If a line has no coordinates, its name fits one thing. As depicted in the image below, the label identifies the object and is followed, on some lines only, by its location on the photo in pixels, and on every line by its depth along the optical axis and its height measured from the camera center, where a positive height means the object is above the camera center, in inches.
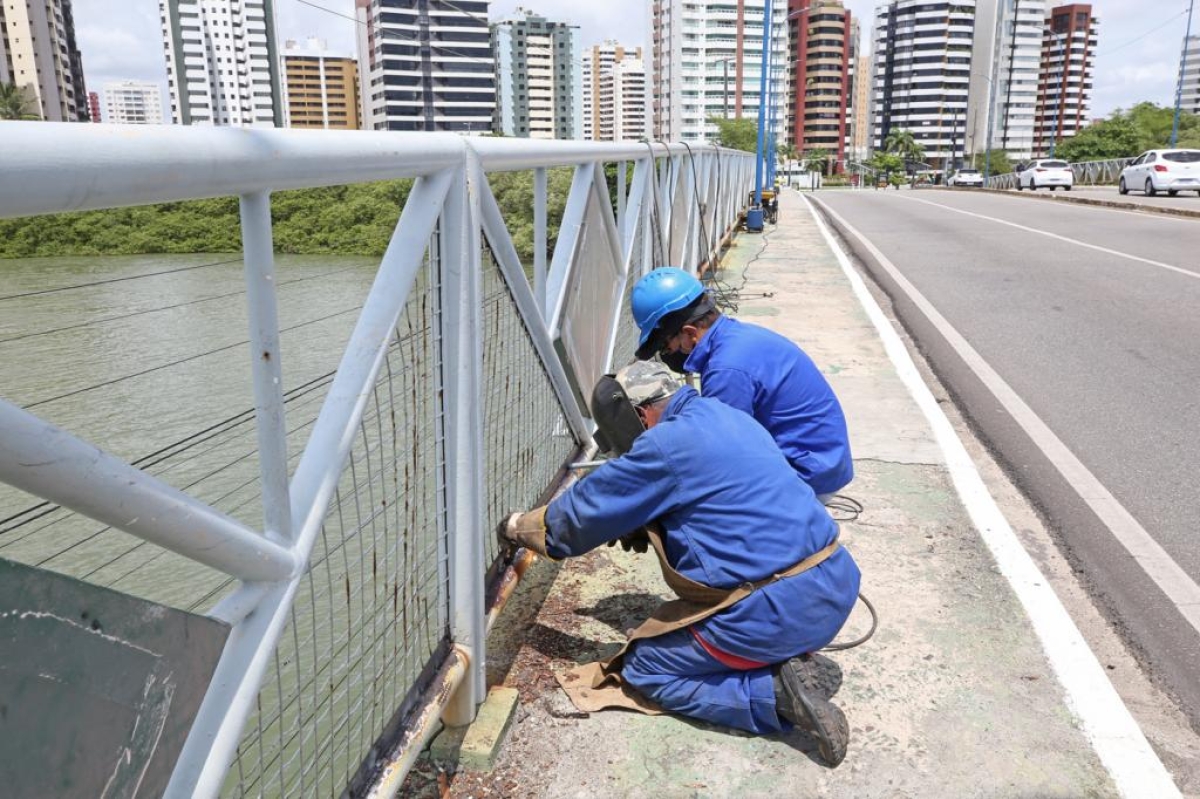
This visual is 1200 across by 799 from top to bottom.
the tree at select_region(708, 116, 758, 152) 3403.1 +82.6
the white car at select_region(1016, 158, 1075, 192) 1497.3 -33.5
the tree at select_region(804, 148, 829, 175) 4276.6 -18.6
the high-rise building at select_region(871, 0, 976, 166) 5157.5 +456.7
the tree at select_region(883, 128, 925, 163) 4372.5 +40.9
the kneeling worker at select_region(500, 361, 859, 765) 106.9 -44.2
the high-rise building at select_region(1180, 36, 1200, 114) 6274.6 +479.2
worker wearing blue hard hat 137.6 -29.5
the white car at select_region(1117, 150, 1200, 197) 1062.4 -20.9
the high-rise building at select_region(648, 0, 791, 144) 4805.6 +488.4
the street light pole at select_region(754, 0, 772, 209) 815.1 +70.6
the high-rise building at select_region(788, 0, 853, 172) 5022.1 +396.3
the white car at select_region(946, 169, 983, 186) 2401.6 -59.4
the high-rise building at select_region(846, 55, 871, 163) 5964.6 +121.0
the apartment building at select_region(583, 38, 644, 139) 7623.0 +566.4
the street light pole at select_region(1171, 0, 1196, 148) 1659.0 +150.3
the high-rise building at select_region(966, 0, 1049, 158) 4758.9 +405.8
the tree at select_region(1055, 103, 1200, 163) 2822.3 +49.9
